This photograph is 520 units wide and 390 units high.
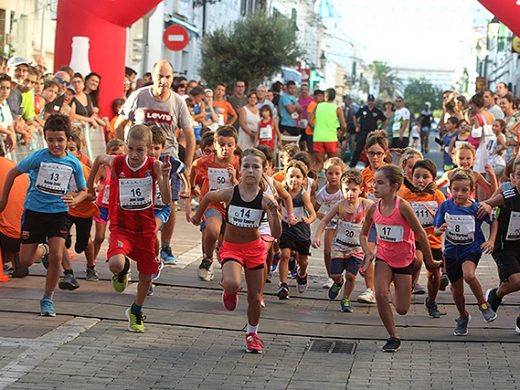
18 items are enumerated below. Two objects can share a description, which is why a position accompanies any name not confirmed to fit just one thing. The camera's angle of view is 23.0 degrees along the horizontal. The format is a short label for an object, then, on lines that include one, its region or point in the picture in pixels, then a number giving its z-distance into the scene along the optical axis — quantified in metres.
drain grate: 8.57
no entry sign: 28.77
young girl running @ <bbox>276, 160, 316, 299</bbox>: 11.23
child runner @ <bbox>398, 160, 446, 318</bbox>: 10.51
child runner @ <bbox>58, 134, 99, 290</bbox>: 11.05
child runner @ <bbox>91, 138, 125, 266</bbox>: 11.24
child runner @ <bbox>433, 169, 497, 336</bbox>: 9.38
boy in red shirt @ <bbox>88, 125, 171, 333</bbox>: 9.03
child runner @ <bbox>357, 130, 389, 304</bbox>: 11.55
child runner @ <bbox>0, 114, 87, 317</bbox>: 9.59
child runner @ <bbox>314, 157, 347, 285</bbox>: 11.41
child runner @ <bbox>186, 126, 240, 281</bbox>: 11.29
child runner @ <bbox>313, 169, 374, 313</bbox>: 10.73
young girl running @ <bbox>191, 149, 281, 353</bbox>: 8.55
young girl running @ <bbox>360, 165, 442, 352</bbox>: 8.86
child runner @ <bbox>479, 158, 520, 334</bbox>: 9.49
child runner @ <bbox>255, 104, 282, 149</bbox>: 21.89
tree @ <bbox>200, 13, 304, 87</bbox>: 43.81
